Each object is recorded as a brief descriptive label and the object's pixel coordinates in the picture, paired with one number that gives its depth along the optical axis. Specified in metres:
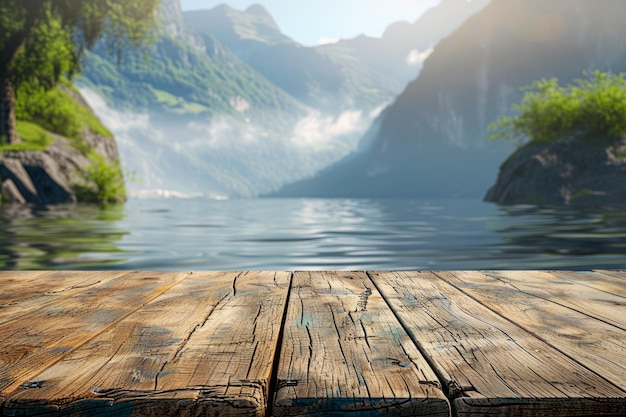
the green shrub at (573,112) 28.25
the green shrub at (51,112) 28.62
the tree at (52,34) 22.55
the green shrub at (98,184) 25.14
